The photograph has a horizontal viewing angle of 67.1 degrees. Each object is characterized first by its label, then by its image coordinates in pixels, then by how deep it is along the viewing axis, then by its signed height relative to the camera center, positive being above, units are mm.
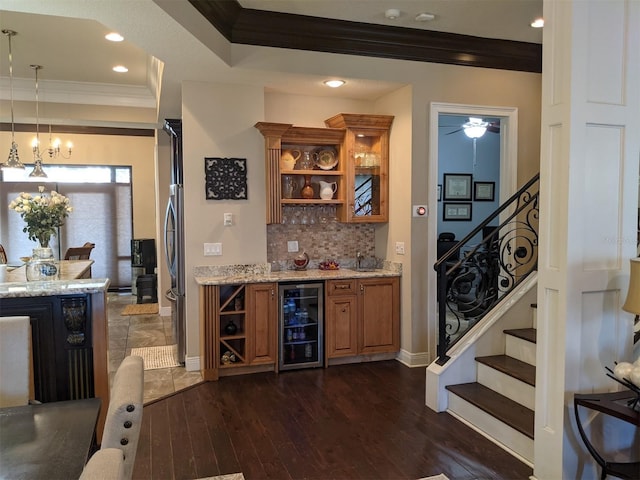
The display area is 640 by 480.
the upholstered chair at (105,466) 1005 -522
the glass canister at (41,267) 3801 -338
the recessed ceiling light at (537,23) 4273 +1799
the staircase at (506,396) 3016 -1238
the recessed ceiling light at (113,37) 4764 +1880
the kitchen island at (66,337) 3008 -711
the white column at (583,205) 2424 +91
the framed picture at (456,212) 8328 +199
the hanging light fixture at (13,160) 5191 +701
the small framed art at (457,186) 8344 +651
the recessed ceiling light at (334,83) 4600 +1362
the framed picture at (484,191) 8495 +572
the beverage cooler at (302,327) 4582 -987
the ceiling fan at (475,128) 6682 +1323
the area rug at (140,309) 7406 -1343
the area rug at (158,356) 4844 -1401
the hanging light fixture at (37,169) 5699 +661
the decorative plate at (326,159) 5098 +687
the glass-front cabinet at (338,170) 4934 +564
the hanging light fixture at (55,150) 7970 +1313
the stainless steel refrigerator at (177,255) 4812 -307
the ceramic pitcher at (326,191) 5047 +347
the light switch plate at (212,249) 4598 -236
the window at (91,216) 8773 +170
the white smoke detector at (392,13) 4004 +1772
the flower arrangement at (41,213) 3895 +98
